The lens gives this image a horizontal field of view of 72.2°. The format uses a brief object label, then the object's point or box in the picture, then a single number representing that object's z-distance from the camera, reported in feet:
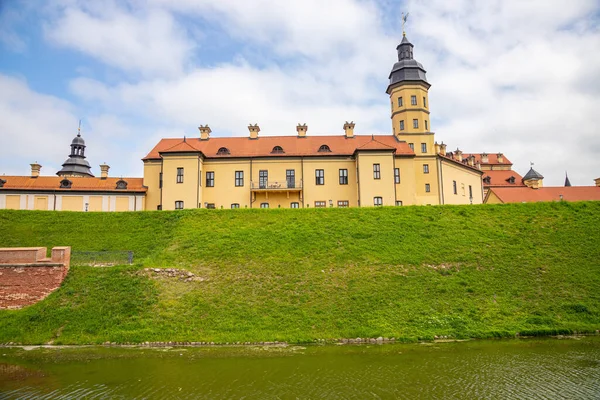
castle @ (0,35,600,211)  121.19
